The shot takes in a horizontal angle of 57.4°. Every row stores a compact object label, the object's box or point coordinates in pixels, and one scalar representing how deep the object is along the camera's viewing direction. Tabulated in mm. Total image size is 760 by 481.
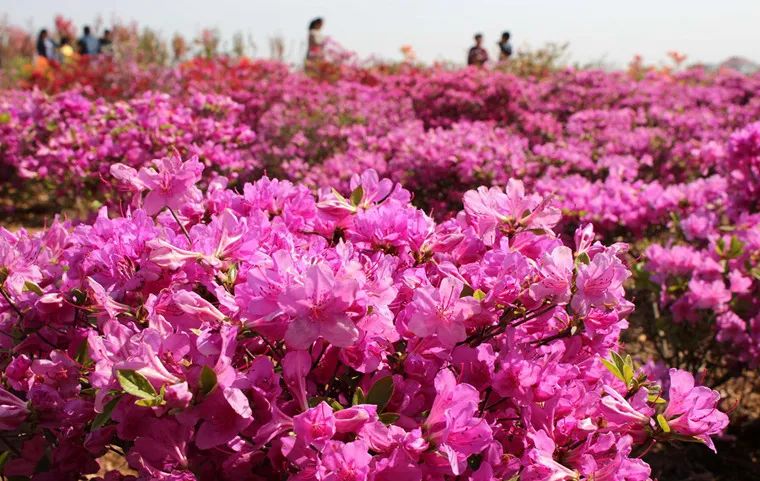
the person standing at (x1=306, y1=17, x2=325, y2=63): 14891
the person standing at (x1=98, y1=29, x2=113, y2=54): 19344
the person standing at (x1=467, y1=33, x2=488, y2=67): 15719
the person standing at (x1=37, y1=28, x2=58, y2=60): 19812
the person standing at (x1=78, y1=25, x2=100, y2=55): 18453
